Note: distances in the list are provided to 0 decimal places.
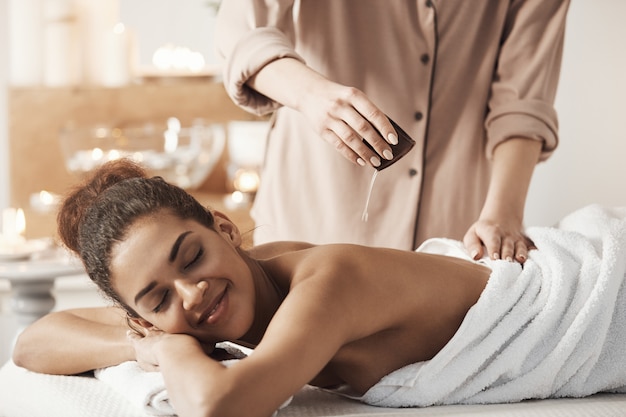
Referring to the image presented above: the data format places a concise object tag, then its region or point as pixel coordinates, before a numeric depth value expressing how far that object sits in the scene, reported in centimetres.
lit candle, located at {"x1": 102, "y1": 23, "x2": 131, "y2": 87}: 367
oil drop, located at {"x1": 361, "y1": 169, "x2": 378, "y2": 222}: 225
